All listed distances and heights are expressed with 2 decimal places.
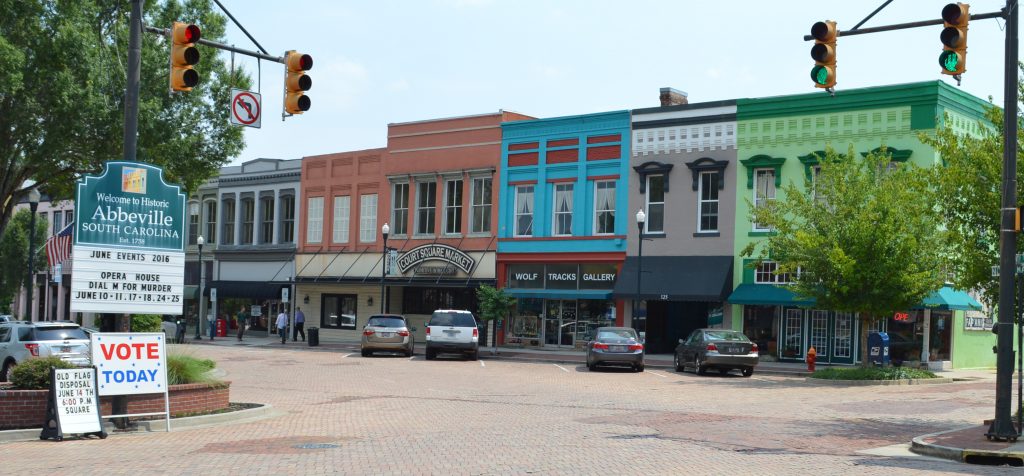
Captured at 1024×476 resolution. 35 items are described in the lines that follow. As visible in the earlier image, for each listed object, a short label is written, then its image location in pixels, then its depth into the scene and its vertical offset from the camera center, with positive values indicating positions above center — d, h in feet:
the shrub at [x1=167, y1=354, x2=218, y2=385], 55.26 -6.14
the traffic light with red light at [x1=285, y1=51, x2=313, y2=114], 49.55 +8.54
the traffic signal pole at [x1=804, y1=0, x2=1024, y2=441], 48.03 +1.34
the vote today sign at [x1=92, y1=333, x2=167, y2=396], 48.93 -5.18
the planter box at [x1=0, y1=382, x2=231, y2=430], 47.32 -7.31
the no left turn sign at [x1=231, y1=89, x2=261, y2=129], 53.98 +7.84
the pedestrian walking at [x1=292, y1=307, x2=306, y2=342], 158.40 -9.44
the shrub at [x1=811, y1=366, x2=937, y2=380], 91.35 -8.55
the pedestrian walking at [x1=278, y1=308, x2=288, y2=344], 152.66 -9.65
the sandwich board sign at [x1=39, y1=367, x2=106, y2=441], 46.14 -6.87
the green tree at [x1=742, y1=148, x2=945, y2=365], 90.74 +2.98
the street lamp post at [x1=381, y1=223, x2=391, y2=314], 136.77 +0.90
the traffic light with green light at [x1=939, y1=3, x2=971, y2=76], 44.14 +10.19
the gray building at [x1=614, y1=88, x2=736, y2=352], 121.39 +6.38
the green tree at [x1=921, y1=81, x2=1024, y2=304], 57.72 +4.57
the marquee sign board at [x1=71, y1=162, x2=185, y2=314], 50.65 +0.59
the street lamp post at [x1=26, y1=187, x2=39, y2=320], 112.98 +5.17
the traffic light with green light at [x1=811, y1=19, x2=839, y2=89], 46.37 +9.91
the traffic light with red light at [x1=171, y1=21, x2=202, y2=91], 45.21 +8.79
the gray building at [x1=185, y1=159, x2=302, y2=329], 171.83 +3.96
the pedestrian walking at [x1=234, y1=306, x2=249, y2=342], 155.94 -9.44
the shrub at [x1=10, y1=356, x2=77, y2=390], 48.24 -5.74
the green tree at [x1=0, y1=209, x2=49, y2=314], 194.49 -1.33
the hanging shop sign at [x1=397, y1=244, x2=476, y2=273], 144.77 +0.99
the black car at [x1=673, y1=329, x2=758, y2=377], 95.86 -7.30
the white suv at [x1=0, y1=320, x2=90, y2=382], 76.59 -6.67
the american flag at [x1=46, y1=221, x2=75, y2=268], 100.99 +0.53
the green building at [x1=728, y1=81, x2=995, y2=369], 109.29 +10.60
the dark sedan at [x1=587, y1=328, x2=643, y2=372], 99.96 -7.66
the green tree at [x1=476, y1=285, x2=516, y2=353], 134.51 -4.78
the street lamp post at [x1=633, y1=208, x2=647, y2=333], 112.68 +4.86
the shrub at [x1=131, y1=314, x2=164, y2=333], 92.38 -6.14
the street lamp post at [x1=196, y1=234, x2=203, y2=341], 166.66 -8.28
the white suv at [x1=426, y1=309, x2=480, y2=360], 113.91 -7.60
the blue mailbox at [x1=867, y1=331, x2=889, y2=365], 102.58 -6.67
